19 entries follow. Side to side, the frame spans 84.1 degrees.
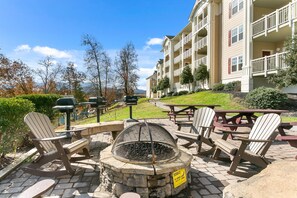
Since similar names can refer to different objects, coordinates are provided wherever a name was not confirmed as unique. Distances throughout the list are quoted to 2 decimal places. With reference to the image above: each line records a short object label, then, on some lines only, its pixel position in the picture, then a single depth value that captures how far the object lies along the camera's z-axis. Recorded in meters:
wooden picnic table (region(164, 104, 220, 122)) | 7.71
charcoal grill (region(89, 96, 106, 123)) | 5.27
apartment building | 11.85
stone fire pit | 2.31
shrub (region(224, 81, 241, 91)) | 14.74
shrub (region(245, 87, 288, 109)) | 9.77
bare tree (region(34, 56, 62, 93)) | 22.33
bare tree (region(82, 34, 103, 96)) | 21.80
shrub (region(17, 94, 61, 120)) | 7.02
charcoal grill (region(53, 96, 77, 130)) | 4.18
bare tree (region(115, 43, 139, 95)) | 25.08
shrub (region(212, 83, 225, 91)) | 15.89
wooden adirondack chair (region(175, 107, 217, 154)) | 3.70
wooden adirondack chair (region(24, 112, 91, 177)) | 2.90
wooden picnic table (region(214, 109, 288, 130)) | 4.90
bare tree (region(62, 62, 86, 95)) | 25.25
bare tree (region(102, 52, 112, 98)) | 23.20
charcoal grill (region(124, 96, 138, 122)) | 5.66
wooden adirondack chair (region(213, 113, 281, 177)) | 2.82
